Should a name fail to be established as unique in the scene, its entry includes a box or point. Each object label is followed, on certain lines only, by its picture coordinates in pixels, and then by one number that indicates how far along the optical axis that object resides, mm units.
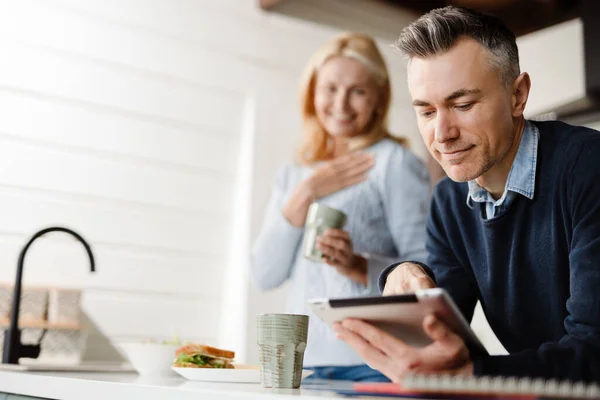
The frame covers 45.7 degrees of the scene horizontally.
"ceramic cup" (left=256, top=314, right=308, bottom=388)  947
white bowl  1375
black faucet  1689
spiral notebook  590
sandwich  1187
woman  1867
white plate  1100
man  1011
